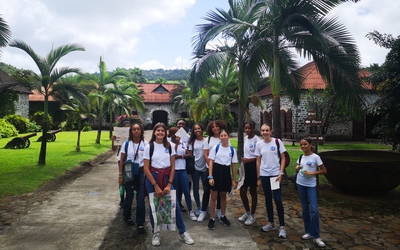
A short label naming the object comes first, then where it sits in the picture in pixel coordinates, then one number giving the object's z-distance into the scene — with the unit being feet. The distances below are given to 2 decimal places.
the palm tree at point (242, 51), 22.90
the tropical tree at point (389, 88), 22.09
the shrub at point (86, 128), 92.31
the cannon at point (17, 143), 45.76
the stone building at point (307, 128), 57.88
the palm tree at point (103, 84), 53.21
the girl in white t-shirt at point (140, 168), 13.62
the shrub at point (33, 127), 77.47
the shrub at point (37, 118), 87.40
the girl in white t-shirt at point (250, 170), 14.64
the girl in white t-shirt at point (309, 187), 12.55
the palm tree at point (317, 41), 21.45
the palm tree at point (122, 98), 55.75
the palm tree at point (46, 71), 29.81
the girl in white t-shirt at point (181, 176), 14.40
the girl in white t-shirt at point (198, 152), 15.74
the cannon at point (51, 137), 57.26
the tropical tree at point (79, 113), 44.69
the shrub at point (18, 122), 73.46
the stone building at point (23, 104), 82.17
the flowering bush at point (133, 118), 71.05
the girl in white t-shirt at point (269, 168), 13.38
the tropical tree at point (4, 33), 26.86
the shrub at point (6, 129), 64.03
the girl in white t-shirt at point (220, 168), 14.01
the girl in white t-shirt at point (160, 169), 12.30
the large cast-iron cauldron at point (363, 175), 18.81
